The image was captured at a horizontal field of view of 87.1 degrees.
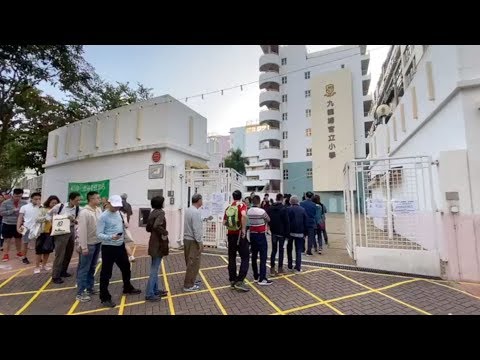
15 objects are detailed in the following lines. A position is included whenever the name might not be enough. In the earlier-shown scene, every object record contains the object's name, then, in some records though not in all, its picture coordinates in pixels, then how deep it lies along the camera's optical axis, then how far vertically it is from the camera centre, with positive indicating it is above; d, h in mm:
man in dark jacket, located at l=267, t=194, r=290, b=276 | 5445 -565
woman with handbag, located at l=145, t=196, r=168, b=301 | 4145 -621
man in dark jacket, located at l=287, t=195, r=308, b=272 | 5586 -604
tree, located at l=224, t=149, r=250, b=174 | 38906 +6374
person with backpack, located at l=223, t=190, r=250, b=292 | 4633 -702
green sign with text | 9570 +609
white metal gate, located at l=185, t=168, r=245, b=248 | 7922 +36
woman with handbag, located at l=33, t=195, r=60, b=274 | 5355 -683
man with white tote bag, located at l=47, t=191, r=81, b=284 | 5082 -781
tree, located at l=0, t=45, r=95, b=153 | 8414 +4811
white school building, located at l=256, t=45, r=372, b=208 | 27234 +10023
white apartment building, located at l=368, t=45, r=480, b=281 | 4797 +796
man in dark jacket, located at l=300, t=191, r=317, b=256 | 7105 -436
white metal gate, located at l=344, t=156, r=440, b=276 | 5328 -628
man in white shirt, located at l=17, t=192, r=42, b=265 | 5957 -273
